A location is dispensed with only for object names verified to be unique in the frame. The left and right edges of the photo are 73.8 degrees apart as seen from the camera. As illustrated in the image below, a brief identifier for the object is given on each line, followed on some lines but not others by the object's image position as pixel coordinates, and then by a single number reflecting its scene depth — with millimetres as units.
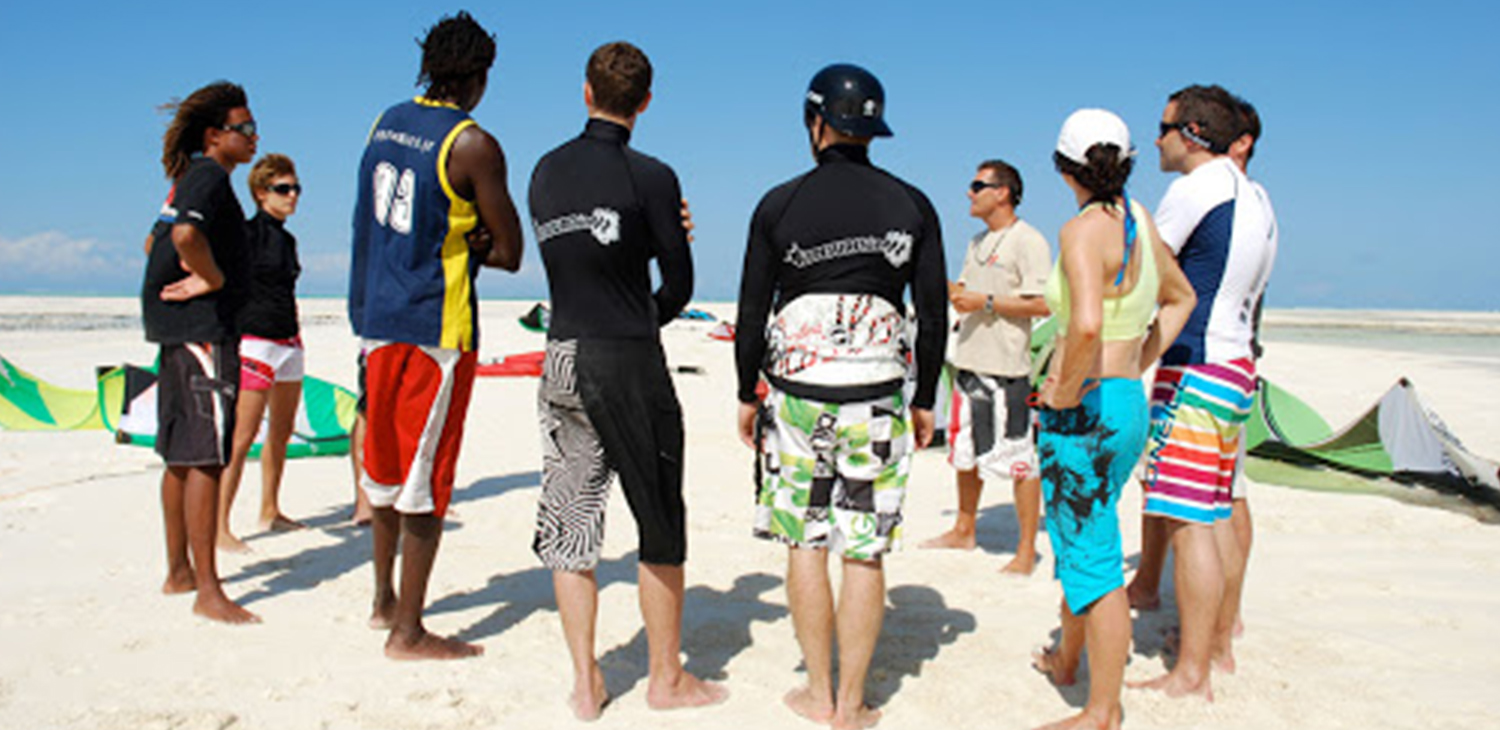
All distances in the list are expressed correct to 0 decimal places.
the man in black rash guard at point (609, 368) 3484
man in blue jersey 3834
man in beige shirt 5539
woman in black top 5832
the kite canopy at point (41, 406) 9211
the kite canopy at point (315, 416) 8438
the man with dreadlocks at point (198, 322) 4426
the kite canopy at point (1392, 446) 7301
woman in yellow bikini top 3344
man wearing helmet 3461
